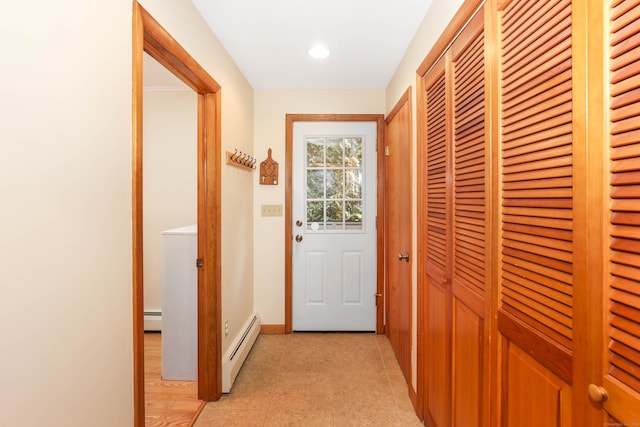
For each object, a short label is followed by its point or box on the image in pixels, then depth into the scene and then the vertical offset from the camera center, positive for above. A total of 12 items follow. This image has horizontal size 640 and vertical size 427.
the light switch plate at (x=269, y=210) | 3.19 +0.00
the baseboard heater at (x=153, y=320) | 3.24 -1.08
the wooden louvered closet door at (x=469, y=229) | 1.23 -0.08
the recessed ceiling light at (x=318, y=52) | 2.33 +1.13
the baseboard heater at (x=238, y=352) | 2.23 -1.07
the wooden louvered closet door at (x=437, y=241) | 1.58 -0.16
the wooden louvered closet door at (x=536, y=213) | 0.80 -0.01
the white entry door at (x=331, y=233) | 3.22 -0.22
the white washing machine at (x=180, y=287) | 2.27 -0.53
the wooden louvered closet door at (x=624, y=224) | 0.60 -0.02
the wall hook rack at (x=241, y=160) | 2.43 +0.40
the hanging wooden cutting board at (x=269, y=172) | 3.16 +0.36
